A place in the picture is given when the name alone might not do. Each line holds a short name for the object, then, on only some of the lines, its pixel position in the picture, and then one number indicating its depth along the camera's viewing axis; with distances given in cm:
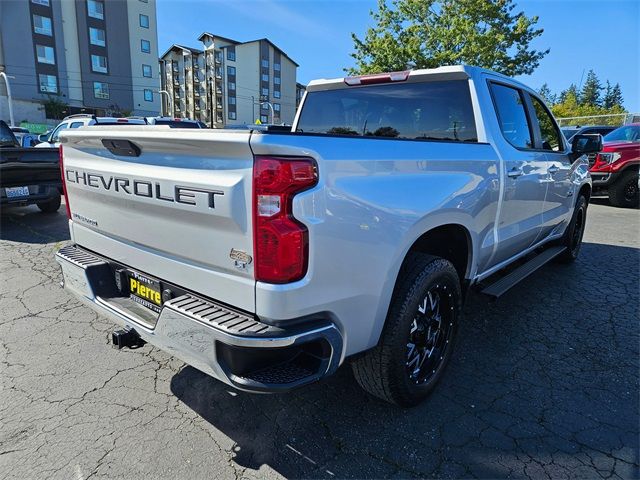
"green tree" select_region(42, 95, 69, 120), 4434
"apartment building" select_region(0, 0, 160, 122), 4225
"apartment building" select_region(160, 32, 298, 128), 6762
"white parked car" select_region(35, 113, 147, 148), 1157
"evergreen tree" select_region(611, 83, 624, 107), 8619
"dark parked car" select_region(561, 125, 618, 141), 1322
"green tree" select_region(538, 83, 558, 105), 6500
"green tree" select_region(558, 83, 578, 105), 7639
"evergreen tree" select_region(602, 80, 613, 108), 8496
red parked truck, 998
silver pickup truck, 171
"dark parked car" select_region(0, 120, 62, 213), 659
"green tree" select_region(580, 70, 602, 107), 8888
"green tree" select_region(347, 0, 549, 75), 2256
